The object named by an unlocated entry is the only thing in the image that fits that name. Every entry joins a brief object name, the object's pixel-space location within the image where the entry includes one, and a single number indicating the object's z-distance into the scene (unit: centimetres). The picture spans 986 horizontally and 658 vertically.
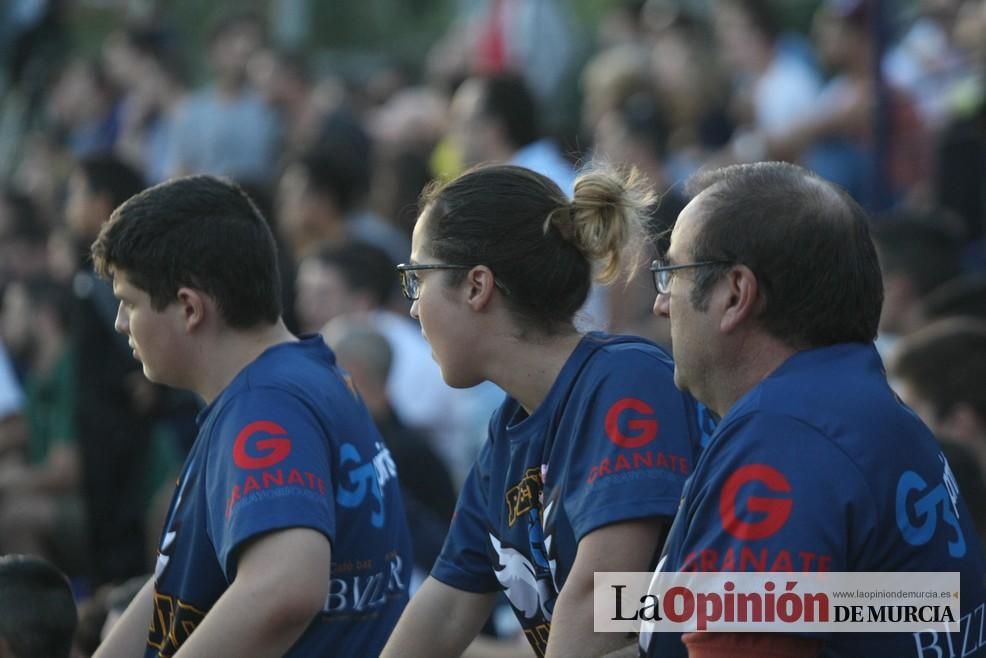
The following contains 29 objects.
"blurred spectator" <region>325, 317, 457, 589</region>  1244
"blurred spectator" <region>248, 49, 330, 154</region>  2281
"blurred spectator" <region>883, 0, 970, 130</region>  1822
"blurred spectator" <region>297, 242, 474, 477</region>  1446
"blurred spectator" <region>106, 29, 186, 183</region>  2373
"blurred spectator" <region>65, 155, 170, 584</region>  1503
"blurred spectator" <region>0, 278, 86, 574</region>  1630
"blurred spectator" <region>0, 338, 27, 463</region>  1780
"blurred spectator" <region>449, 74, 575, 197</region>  1609
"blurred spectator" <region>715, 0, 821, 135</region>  1959
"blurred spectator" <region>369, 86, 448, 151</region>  2134
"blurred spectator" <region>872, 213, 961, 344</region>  1326
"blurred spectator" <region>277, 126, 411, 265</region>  1648
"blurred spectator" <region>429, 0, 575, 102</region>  2372
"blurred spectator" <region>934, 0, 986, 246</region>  1612
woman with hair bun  602
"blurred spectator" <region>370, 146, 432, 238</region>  1766
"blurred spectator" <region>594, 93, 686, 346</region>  1469
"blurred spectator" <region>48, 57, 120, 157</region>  2602
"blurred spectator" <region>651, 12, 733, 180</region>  2005
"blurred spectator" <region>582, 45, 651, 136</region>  2050
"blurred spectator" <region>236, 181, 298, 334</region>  1496
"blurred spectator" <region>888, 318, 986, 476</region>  990
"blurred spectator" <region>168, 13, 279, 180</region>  2164
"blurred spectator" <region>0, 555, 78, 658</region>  709
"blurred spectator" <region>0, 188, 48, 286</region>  2094
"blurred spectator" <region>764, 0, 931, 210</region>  1777
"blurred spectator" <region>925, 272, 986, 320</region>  1268
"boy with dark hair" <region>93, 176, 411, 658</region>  642
